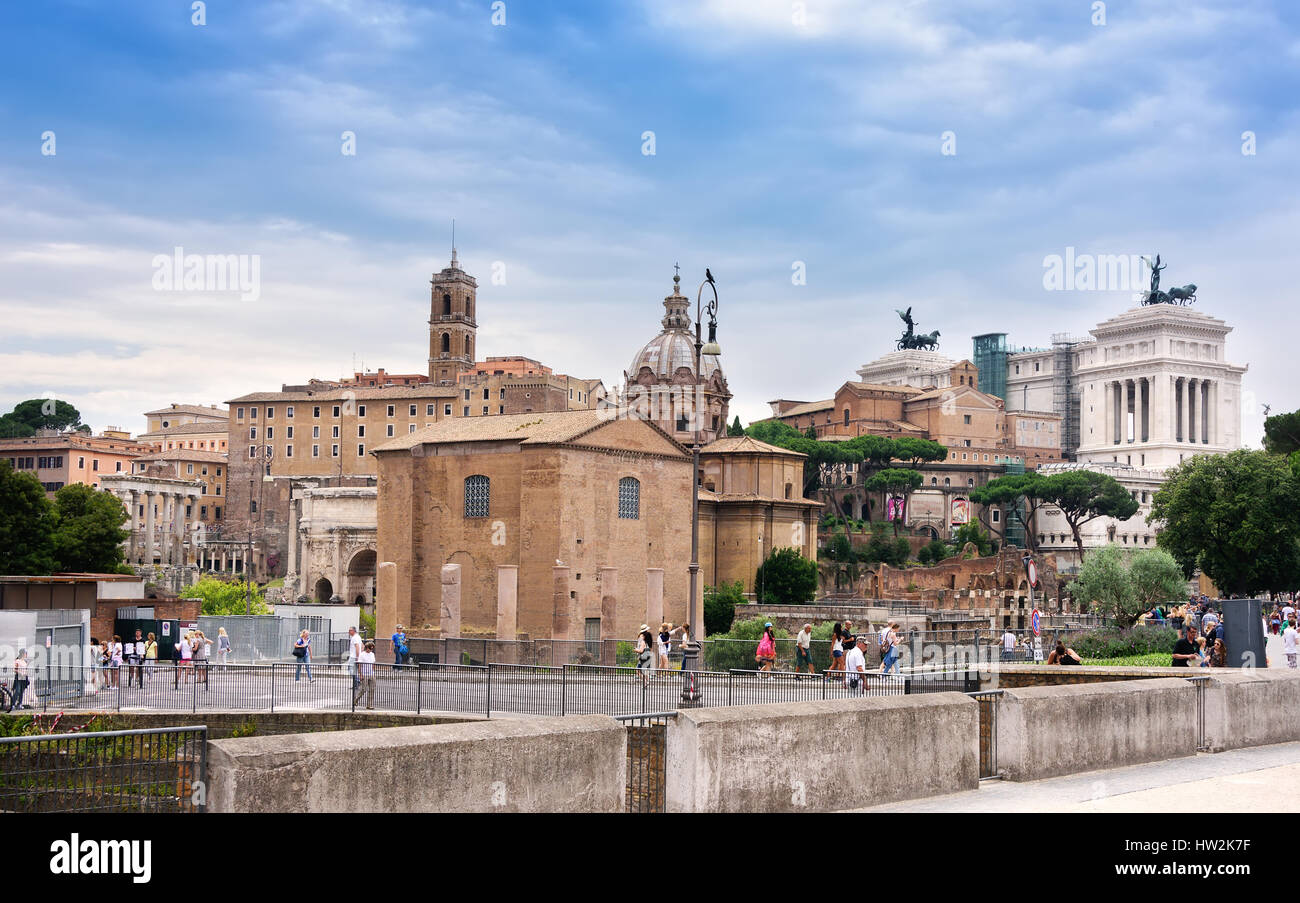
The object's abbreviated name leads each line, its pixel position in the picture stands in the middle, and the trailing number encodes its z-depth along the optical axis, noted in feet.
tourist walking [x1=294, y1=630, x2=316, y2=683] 105.25
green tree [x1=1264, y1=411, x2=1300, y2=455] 310.24
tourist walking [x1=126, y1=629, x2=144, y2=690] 92.79
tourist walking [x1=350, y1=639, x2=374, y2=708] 84.23
